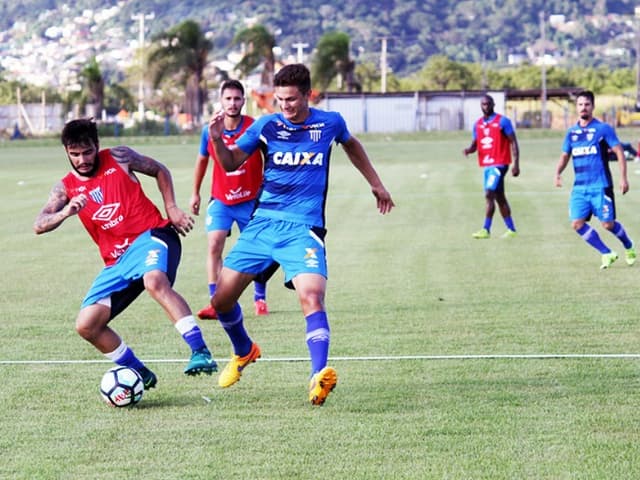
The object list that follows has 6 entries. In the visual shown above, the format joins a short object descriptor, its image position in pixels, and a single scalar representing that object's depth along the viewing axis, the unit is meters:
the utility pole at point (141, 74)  111.01
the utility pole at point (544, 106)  90.69
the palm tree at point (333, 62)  102.75
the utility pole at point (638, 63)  98.47
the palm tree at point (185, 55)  100.81
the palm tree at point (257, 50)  101.94
